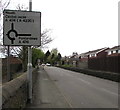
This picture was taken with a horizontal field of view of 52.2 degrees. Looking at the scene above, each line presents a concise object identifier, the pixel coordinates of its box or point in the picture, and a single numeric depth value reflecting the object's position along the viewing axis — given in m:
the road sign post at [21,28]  4.63
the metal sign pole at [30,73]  5.11
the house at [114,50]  34.20
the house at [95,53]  47.43
